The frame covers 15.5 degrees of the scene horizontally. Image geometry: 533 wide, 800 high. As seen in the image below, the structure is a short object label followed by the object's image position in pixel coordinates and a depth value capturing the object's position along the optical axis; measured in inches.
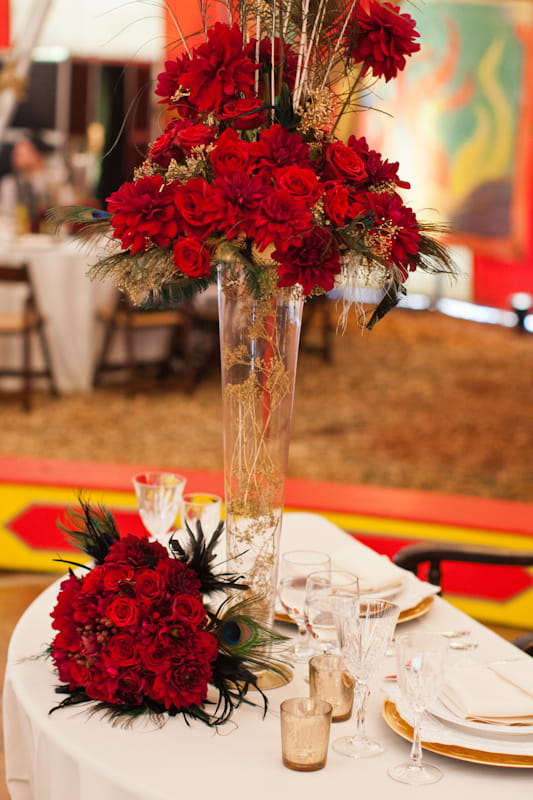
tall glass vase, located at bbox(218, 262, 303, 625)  96.0
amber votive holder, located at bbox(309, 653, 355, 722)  93.2
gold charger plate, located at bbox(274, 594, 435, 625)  104.8
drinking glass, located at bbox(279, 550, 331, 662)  99.4
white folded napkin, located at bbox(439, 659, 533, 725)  90.8
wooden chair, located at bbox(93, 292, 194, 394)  339.7
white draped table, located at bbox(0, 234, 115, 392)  330.5
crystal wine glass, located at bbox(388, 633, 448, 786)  85.6
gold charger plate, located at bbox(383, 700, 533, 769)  88.0
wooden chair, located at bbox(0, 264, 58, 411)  313.5
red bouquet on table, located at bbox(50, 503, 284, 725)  91.4
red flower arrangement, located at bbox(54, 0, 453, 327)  91.3
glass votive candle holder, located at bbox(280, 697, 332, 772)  87.3
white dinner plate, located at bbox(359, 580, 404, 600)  106.0
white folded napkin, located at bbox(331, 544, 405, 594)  107.2
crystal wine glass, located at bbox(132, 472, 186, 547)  109.9
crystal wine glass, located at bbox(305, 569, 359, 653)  95.9
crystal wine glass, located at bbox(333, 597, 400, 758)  88.7
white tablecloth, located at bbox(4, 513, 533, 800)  86.6
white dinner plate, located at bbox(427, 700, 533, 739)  89.4
